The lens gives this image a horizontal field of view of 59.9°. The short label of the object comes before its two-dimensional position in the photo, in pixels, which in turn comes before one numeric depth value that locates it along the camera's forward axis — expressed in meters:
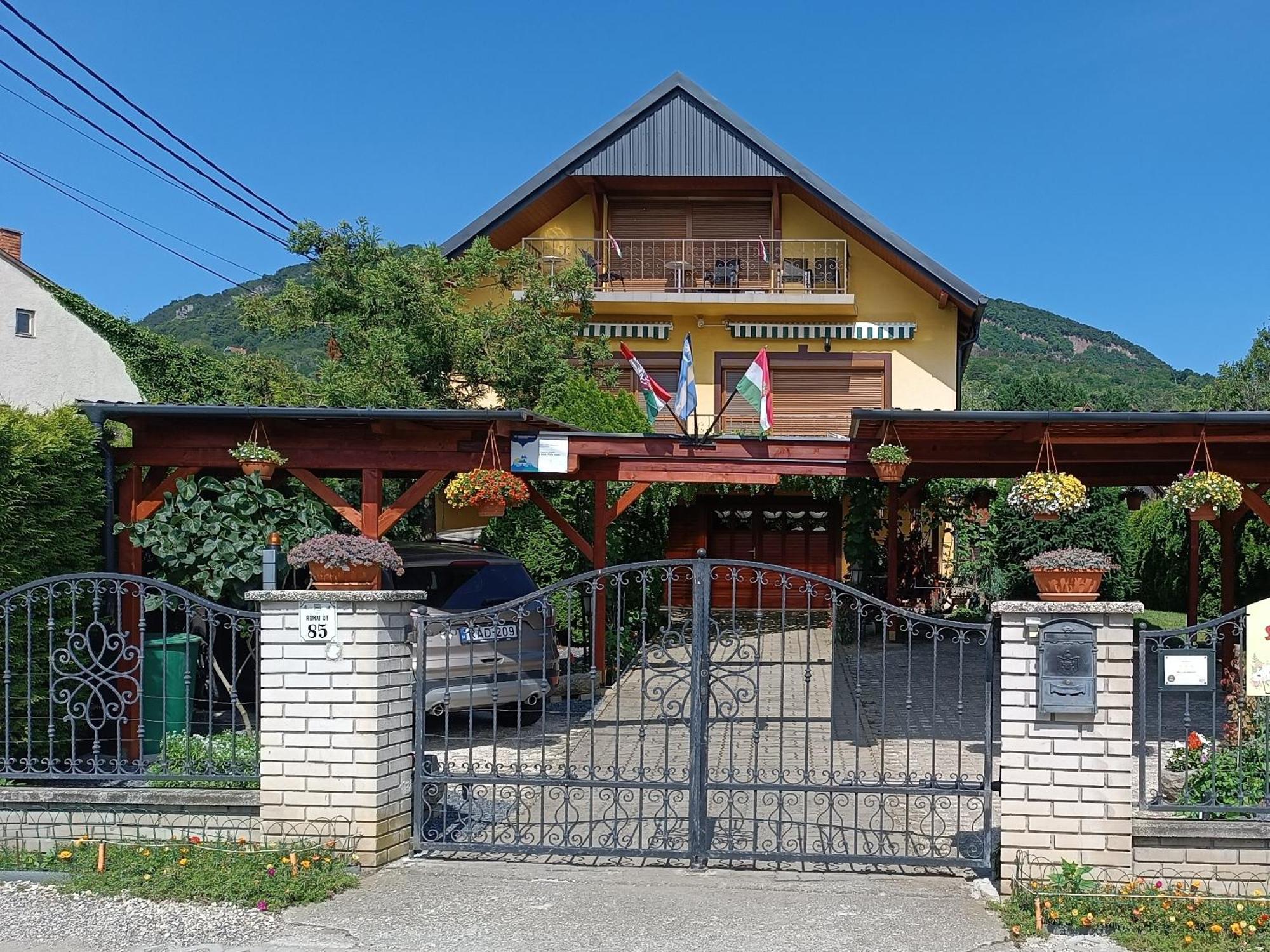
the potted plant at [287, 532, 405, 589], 5.88
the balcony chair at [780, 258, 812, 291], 19.84
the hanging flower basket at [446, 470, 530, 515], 8.73
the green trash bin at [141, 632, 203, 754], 8.05
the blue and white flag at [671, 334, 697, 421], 10.80
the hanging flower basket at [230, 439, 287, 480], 8.52
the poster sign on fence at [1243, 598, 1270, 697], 5.73
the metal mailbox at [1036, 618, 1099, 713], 5.49
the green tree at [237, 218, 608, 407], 15.07
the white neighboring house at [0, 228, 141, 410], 16.59
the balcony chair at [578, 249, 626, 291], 19.83
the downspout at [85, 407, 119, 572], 8.27
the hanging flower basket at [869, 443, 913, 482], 9.56
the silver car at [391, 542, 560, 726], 8.89
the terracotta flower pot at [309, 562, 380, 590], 5.92
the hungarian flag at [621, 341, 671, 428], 11.01
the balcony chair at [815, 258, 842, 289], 19.80
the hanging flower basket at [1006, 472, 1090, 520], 8.33
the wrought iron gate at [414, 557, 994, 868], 5.98
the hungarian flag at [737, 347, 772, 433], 10.48
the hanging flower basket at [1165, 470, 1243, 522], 8.38
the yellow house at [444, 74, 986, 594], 19.42
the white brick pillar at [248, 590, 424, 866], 5.86
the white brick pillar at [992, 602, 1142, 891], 5.48
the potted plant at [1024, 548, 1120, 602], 5.61
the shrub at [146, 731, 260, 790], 6.25
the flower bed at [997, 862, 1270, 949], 4.93
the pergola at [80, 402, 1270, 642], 8.65
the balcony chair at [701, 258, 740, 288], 19.83
